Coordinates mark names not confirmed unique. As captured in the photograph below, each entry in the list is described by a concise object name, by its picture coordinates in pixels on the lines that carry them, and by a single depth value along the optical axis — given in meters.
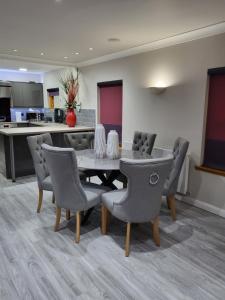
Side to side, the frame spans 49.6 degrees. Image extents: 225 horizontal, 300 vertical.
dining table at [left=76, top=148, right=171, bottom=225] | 2.69
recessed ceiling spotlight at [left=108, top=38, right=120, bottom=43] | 3.65
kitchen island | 4.45
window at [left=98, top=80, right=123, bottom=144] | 4.93
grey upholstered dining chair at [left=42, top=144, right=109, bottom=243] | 2.32
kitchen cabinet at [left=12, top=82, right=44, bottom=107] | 7.62
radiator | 3.57
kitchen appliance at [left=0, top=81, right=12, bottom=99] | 7.32
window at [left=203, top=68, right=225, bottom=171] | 3.17
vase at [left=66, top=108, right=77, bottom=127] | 5.58
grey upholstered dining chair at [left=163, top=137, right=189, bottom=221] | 2.89
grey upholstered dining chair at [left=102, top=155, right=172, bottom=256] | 2.07
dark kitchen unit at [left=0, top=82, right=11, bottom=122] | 7.34
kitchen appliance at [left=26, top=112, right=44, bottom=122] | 7.80
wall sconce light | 3.80
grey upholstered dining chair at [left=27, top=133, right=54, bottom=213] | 3.06
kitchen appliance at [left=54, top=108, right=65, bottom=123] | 6.60
